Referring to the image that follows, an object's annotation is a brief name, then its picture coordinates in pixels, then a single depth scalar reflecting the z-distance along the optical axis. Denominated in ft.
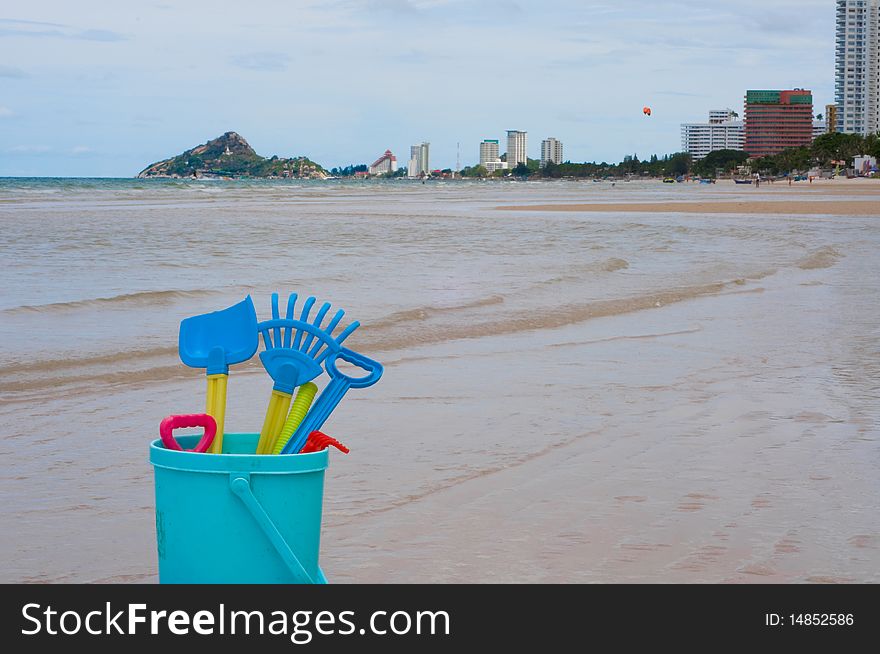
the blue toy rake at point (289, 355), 10.13
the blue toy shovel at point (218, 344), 10.28
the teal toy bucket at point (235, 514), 9.65
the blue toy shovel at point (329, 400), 10.27
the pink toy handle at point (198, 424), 10.15
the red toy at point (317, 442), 10.48
